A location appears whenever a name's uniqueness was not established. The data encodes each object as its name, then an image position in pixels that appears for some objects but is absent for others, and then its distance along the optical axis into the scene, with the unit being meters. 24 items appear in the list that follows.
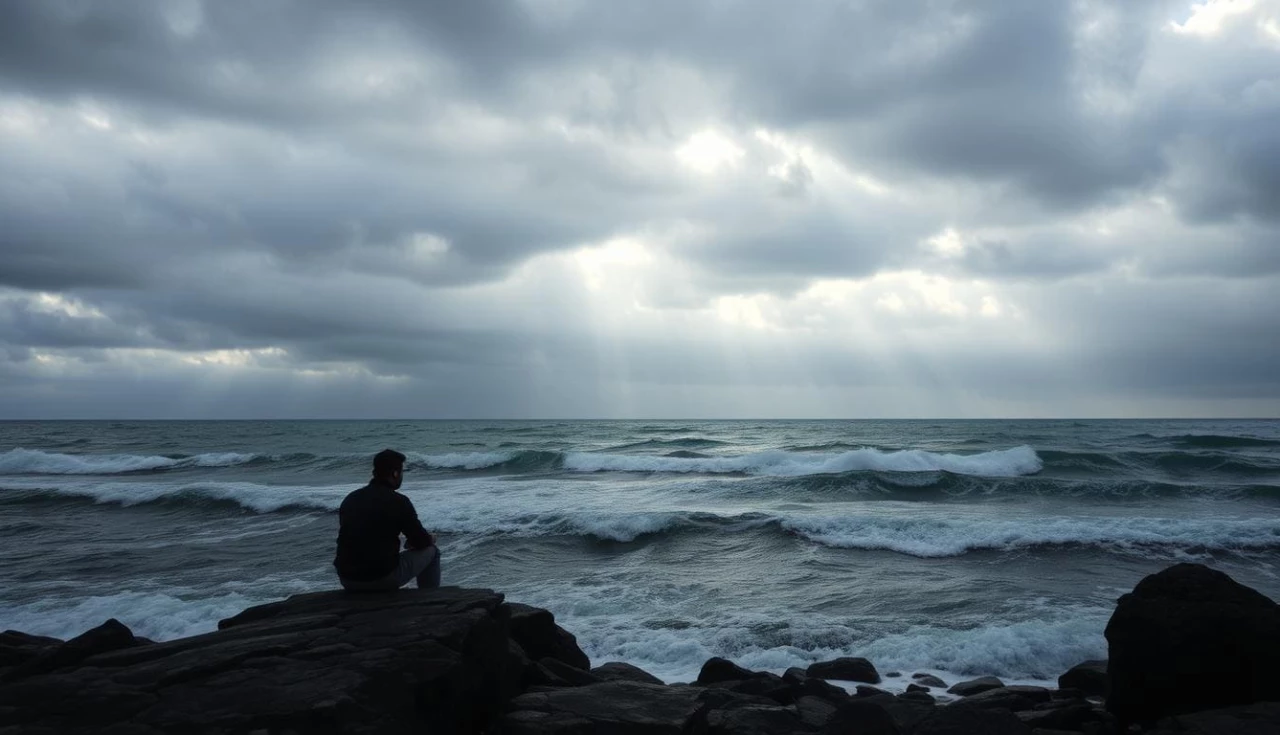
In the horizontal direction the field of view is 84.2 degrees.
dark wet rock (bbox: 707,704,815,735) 5.22
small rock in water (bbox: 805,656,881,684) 8.12
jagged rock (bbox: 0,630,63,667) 7.39
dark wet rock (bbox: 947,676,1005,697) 7.63
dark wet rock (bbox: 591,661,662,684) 7.43
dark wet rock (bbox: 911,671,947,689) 8.00
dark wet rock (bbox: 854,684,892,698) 7.35
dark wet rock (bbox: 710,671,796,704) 6.50
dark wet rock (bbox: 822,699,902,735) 5.29
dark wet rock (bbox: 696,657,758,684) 7.48
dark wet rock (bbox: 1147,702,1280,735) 5.09
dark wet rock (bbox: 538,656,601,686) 6.66
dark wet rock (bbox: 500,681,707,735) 5.04
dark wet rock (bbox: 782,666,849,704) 6.74
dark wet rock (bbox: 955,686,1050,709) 6.84
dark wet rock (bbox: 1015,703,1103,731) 6.07
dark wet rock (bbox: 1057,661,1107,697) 7.55
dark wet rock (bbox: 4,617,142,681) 5.85
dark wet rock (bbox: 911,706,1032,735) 5.37
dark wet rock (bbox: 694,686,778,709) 5.64
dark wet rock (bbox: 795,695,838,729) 5.63
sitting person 6.23
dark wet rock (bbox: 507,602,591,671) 7.28
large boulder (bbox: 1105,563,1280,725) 5.87
